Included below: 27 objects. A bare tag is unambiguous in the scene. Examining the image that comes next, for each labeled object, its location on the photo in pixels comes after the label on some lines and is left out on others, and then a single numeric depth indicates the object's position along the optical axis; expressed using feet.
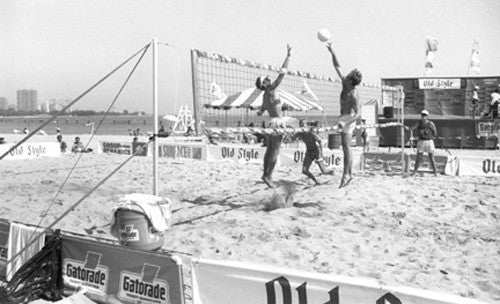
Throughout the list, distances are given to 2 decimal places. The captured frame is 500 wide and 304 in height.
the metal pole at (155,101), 18.16
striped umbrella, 58.39
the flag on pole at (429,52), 68.54
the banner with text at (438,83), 72.59
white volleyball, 25.67
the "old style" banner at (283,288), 9.48
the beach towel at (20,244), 15.42
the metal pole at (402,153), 37.37
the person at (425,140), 35.65
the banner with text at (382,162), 39.91
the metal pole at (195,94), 21.37
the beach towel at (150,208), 14.26
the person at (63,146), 59.72
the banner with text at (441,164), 38.37
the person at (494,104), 66.33
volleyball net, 21.35
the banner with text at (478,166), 37.73
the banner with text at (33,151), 50.58
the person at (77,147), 58.08
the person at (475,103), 69.05
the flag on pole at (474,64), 73.41
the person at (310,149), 27.50
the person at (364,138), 61.27
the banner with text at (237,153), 46.16
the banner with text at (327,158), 41.78
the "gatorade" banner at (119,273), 12.48
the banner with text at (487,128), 67.27
